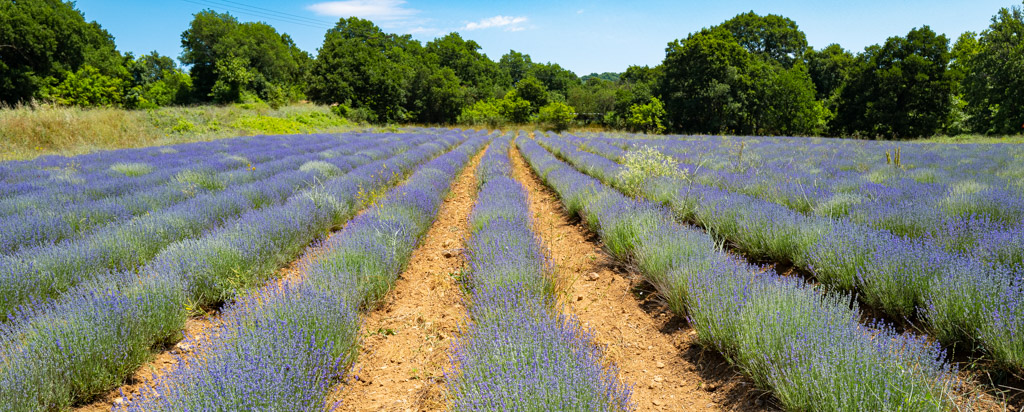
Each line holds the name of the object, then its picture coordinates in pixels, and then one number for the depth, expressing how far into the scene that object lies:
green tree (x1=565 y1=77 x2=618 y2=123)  44.03
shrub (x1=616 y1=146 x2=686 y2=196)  6.54
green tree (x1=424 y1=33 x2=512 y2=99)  55.84
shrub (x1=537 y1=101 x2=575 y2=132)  37.09
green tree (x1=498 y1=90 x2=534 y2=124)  40.31
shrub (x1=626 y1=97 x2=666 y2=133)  32.69
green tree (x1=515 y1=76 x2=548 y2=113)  43.28
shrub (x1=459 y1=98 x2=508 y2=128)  39.69
